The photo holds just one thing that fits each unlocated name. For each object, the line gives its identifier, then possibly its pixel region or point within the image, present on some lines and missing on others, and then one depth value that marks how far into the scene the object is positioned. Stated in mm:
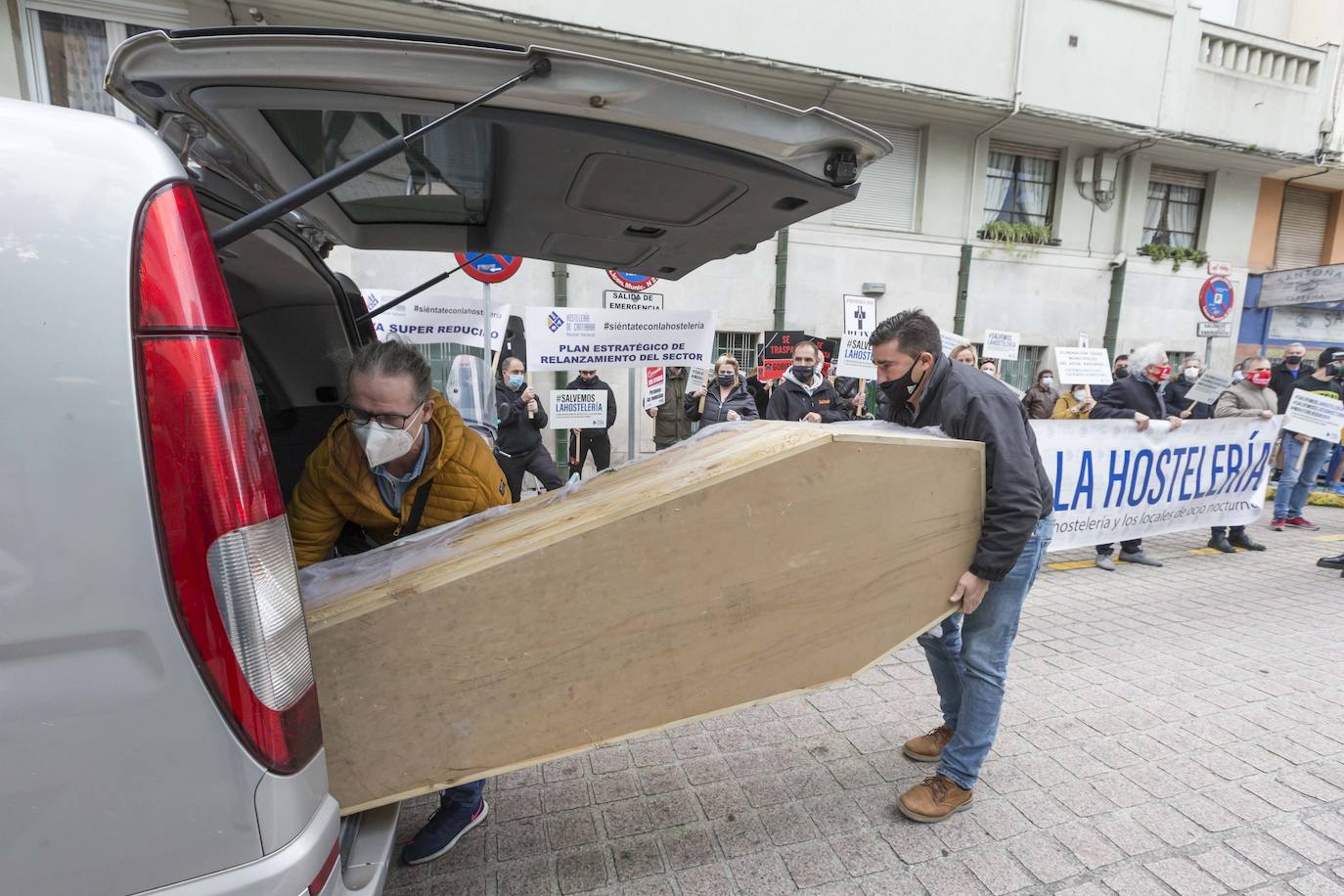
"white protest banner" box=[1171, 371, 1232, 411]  7145
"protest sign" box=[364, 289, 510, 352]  5559
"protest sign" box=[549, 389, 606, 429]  7072
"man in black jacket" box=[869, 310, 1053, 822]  2145
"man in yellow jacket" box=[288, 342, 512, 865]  1826
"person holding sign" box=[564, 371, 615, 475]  7695
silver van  912
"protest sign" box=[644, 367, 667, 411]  7465
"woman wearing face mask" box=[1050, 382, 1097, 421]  8305
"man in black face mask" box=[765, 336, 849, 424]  6543
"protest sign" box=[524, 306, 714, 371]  5750
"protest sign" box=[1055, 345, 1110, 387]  8820
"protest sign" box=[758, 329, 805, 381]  9188
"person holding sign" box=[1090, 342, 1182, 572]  6117
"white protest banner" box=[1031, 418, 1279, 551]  5758
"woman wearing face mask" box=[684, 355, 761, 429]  7008
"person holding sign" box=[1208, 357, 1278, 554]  6730
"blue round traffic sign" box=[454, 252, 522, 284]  4715
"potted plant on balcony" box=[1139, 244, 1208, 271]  13258
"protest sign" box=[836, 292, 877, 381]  7699
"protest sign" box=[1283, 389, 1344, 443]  6672
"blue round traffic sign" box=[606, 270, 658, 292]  6212
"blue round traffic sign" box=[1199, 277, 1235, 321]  8414
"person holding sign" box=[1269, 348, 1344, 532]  7324
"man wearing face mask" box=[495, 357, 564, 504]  6484
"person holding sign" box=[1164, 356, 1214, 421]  9062
